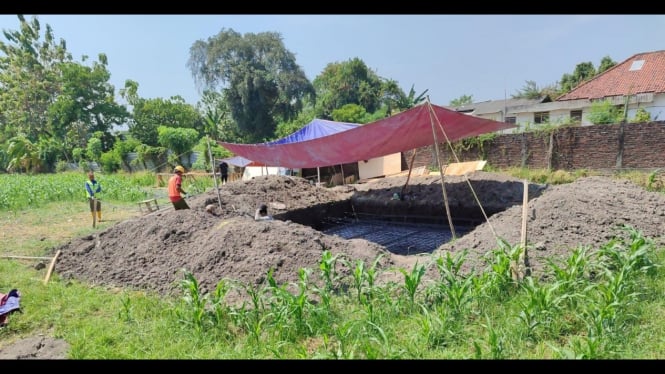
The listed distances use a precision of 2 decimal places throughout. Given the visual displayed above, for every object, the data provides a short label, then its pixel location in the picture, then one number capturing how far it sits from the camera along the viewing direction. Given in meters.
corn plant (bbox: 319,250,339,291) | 3.42
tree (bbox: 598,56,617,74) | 21.39
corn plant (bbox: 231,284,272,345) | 2.90
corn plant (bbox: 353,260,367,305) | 3.23
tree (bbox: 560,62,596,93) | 22.20
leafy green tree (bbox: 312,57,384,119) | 27.03
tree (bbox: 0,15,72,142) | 27.29
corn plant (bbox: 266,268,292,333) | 2.85
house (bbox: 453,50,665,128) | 14.38
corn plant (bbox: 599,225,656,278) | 3.06
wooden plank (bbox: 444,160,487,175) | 9.71
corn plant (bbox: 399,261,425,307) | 3.07
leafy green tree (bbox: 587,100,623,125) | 11.16
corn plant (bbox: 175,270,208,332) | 3.02
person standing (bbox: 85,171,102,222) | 7.85
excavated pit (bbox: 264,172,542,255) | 7.18
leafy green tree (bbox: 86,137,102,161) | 24.19
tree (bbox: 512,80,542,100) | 24.14
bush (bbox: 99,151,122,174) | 23.17
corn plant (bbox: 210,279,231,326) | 3.05
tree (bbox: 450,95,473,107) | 35.22
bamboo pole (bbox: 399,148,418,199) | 8.73
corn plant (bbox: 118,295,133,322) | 3.40
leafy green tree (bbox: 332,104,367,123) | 22.55
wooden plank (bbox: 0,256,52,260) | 5.16
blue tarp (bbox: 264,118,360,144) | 10.30
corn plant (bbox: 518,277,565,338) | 2.51
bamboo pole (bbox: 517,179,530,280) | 3.39
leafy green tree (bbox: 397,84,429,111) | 25.66
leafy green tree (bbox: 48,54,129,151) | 26.20
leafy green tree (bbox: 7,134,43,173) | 23.95
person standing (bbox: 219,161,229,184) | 14.92
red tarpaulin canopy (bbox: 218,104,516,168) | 6.03
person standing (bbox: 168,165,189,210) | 6.59
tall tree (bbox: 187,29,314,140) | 25.05
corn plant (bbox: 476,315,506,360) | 2.24
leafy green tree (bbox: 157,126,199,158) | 20.61
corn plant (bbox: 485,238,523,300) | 3.11
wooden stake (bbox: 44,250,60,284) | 4.60
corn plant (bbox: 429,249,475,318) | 2.82
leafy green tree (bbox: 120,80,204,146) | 26.89
